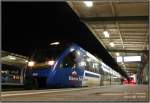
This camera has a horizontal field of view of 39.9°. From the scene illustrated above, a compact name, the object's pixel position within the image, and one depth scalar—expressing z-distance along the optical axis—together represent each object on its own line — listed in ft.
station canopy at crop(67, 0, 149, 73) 44.42
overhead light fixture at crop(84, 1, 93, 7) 42.98
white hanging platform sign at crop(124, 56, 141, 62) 94.34
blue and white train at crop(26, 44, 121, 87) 33.96
